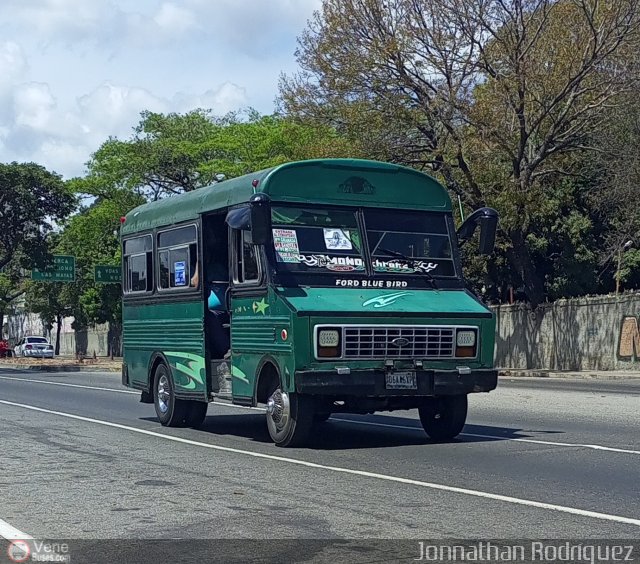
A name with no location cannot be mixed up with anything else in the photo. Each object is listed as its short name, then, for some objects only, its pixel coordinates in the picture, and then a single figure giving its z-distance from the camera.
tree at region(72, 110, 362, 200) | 52.06
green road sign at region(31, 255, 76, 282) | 53.09
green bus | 12.34
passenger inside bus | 14.57
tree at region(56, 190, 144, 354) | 56.95
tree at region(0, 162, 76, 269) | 45.16
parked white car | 66.38
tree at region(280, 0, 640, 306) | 30.83
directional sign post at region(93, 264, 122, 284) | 47.38
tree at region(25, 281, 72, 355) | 71.38
